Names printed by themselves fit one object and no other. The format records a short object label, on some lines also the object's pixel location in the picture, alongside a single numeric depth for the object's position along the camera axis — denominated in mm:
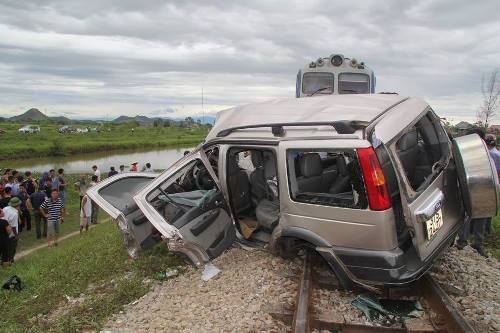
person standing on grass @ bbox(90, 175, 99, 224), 14598
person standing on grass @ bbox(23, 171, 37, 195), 14453
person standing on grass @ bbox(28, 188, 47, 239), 12484
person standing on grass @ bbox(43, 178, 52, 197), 13436
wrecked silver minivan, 4027
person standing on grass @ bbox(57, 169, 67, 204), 13533
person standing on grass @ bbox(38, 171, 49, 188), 14754
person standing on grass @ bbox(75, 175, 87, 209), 15195
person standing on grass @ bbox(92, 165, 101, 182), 15984
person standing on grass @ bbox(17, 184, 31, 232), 12984
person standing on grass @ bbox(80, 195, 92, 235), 12812
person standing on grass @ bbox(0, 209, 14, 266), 9438
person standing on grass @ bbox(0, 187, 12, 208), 11039
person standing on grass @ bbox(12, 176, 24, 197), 12833
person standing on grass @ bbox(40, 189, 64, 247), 11750
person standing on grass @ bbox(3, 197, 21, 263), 9734
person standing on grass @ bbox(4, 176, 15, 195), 12938
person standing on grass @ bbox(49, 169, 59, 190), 14245
